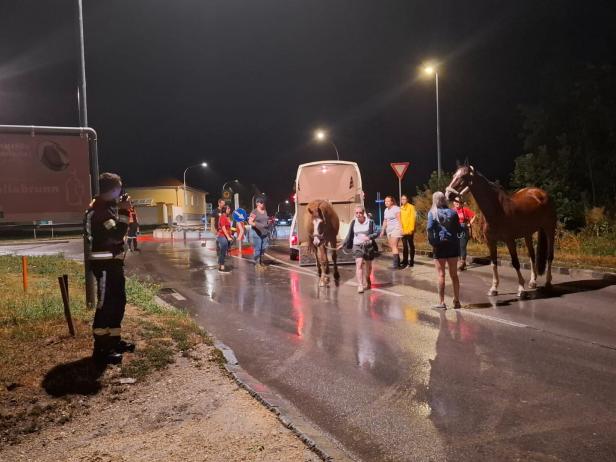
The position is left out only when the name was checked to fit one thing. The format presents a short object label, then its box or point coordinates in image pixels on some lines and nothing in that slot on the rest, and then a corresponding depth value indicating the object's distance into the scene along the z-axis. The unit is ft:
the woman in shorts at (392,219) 46.88
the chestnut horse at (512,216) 33.63
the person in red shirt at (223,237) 50.90
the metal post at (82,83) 27.89
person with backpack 28.60
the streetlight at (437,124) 72.17
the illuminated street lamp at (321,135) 103.19
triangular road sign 63.67
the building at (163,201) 233.96
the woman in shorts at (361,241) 36.09
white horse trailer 55.47
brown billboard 25.29
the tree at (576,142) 63.46
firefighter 19.01
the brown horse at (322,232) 39.04
